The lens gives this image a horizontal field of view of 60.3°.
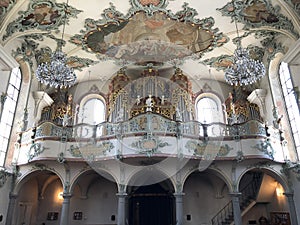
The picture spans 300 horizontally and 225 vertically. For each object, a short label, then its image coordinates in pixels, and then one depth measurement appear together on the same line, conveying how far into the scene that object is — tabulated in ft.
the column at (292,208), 34.60
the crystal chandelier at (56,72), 27.73
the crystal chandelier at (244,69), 27.37
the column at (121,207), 33.93
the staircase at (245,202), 43.78
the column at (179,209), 33.96
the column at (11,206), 35.49
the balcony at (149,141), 34.65
